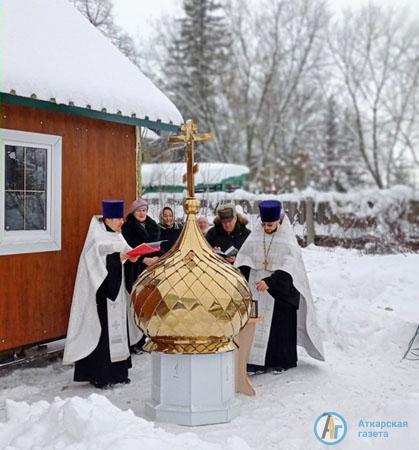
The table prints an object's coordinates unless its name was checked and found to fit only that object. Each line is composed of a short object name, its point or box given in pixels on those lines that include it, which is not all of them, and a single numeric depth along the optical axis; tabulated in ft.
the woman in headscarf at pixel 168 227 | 26.40
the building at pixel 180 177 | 54.85
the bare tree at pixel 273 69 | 101.96
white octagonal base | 16.55
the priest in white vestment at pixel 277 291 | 21.18
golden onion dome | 15.98
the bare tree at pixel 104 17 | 43.83
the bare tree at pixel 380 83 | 97.55
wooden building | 20.88
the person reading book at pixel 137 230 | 24.13
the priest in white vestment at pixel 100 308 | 20.18
